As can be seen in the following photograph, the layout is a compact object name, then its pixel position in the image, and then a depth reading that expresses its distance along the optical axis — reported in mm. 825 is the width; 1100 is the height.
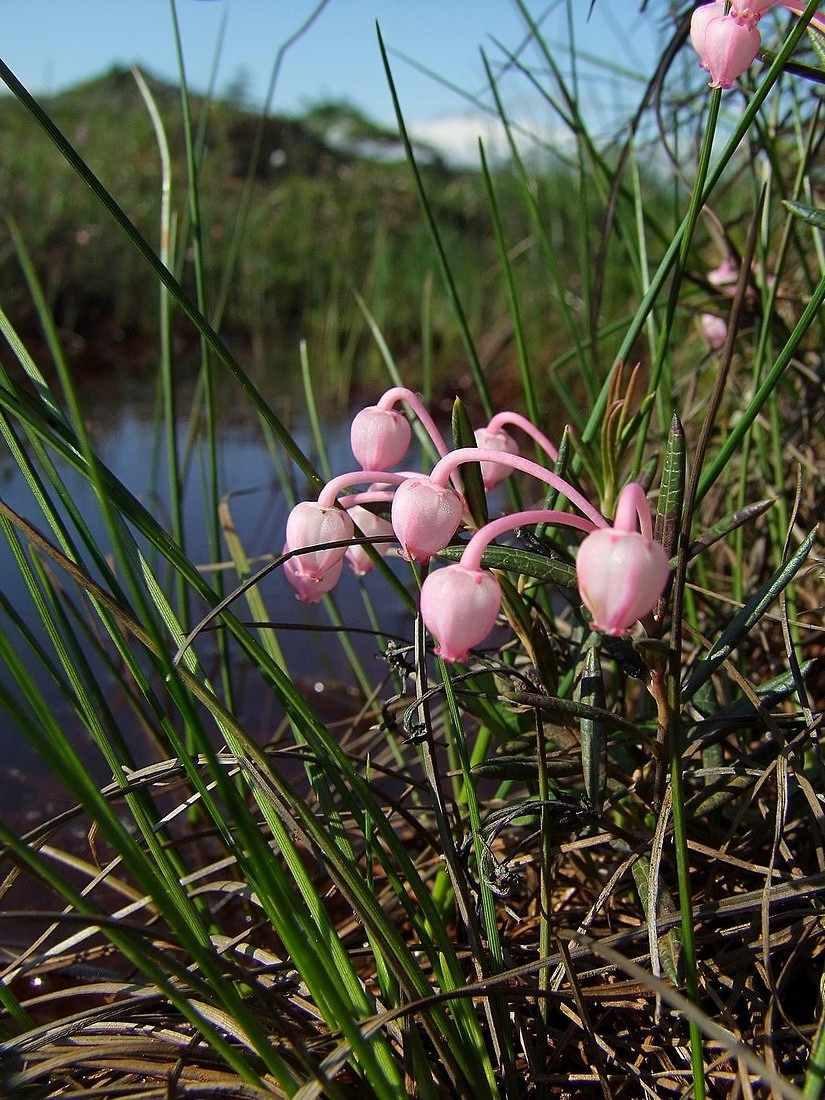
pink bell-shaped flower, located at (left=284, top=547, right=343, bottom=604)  72
